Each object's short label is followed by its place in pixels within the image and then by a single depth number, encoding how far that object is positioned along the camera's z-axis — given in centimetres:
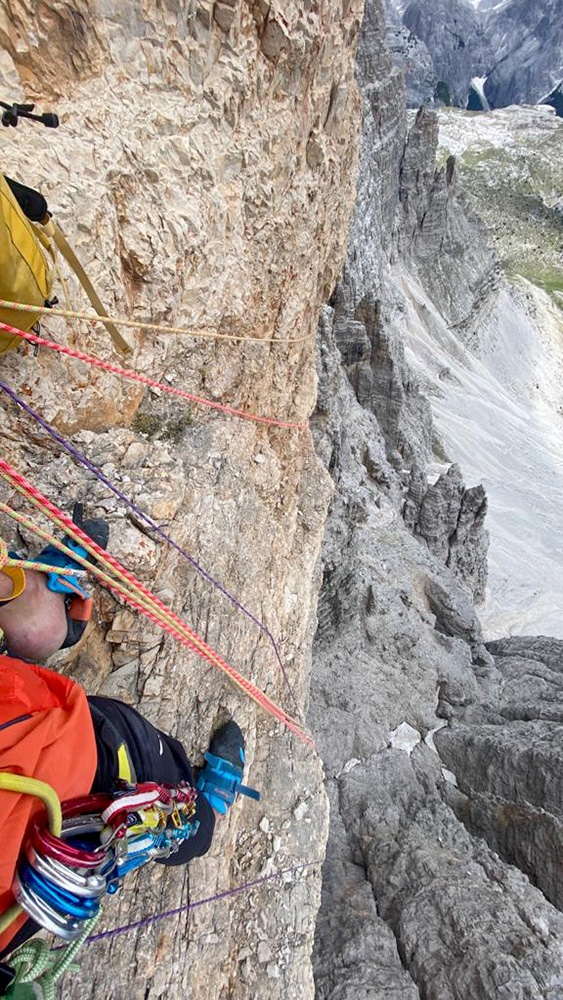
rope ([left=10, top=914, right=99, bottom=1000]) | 187
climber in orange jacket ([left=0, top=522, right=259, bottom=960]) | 179
